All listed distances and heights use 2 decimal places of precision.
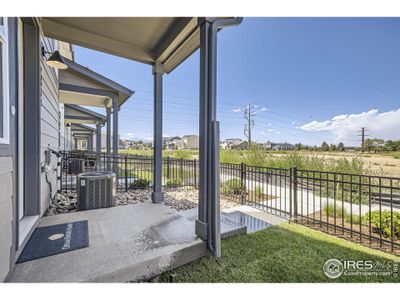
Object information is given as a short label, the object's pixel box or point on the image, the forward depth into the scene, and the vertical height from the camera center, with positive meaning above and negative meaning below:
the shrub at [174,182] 5.75 -0.98
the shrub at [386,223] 2.73 -1.06
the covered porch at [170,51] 2.19 +1.59
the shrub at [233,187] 5.11 -0.97
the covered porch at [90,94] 5.22 +1.83
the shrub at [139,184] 5.22 -0.91
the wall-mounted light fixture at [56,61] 2.76 +1.30
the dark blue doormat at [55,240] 1.82 -0.96
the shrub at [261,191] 5.13 -1.13
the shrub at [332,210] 3.53 -1.11
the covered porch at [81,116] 8.05 +1.61
